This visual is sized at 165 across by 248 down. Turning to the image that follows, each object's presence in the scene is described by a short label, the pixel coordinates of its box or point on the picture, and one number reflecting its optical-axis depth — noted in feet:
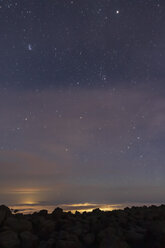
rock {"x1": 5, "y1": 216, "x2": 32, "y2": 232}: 20.35
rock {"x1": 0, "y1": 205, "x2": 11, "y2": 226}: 21.29
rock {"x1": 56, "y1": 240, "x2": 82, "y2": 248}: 17.12
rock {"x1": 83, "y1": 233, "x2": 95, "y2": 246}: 18.81
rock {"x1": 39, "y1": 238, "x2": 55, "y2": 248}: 17.37
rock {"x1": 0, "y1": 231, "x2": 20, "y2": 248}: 17.92
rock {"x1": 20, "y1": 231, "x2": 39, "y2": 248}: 18.34
